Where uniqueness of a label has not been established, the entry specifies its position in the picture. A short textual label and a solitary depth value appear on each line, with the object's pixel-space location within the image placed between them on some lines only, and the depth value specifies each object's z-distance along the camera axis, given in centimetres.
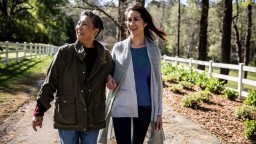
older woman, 309
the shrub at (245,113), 896
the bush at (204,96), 1047
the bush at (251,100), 957
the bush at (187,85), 1392
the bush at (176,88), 1276
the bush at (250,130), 698
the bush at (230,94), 1211
